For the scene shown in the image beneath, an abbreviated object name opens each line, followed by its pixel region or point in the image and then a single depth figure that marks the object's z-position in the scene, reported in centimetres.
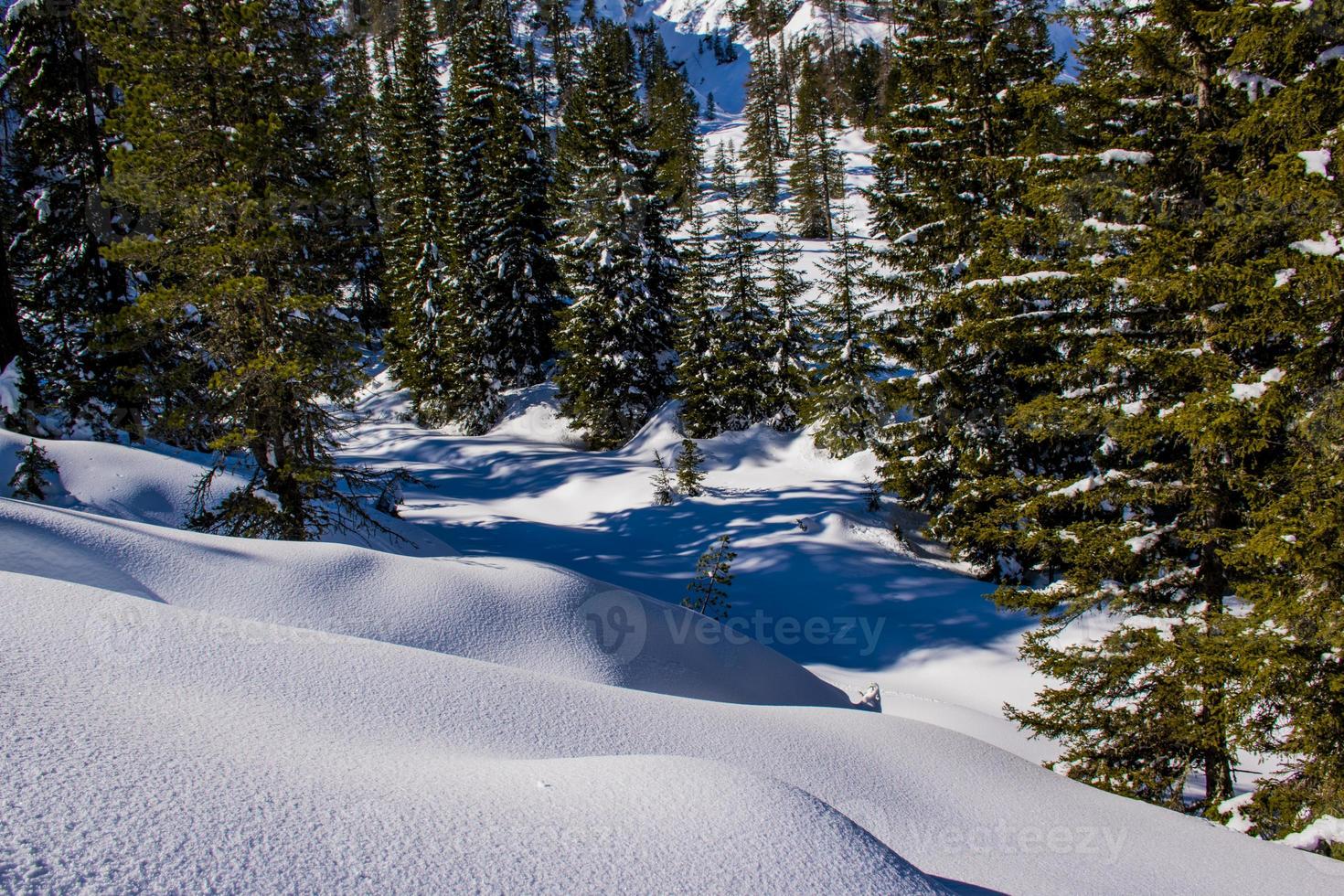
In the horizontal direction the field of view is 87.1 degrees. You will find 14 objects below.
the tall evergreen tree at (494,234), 2677
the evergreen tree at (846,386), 1744
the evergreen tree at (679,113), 5097
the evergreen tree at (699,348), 2136
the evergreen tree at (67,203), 1398
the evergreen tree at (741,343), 2122
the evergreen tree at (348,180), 1072
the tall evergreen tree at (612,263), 2308
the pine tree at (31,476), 827
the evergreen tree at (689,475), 1681
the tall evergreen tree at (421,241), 2922
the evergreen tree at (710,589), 1132
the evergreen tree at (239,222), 930
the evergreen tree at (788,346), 2072
